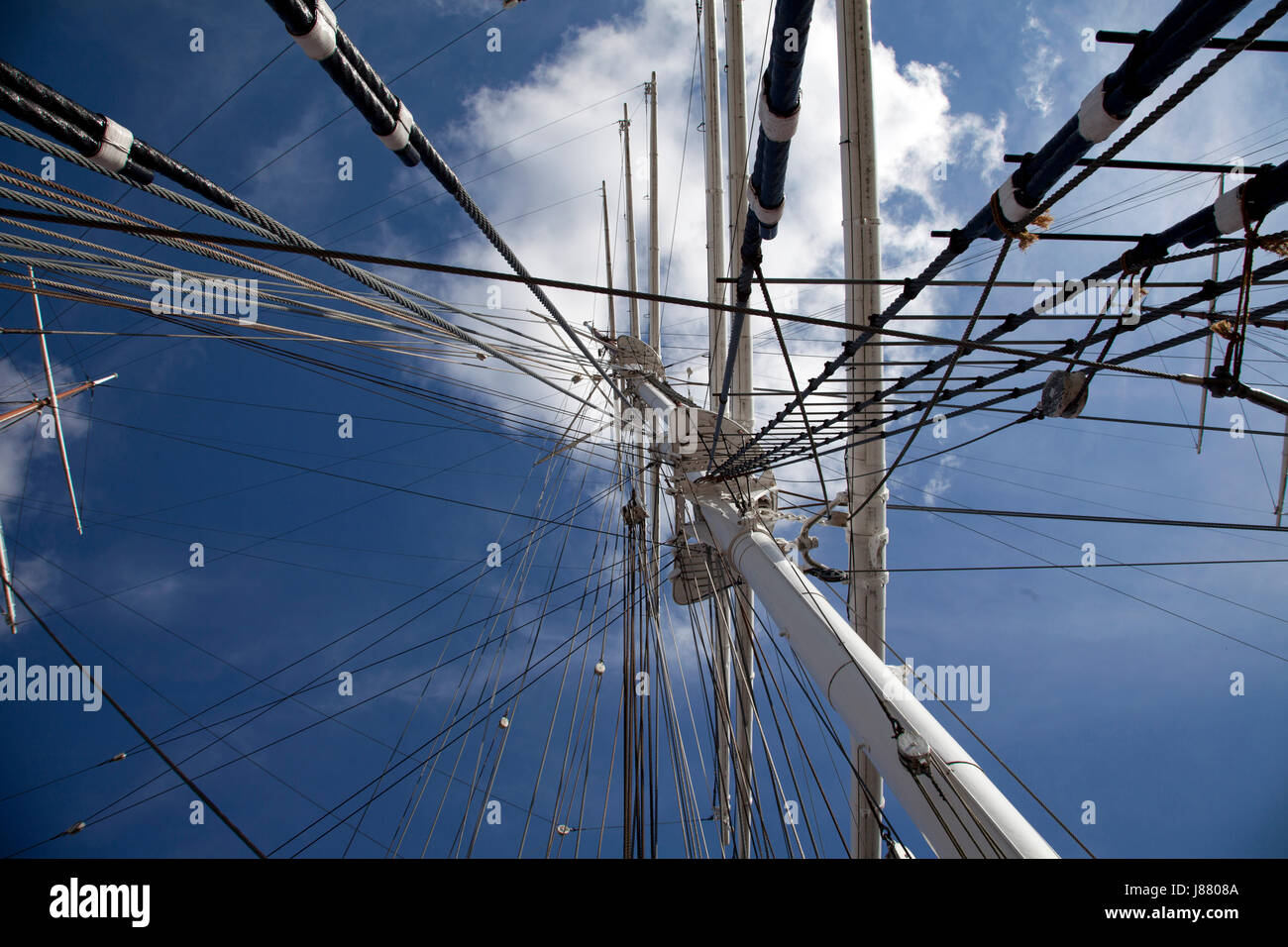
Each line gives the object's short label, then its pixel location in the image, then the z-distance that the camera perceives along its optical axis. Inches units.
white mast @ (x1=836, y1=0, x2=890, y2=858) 226.4
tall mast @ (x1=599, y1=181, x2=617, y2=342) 521.8
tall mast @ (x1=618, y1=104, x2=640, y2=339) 481.9
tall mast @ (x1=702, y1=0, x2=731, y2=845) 334.3
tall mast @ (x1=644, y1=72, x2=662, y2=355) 490.3
